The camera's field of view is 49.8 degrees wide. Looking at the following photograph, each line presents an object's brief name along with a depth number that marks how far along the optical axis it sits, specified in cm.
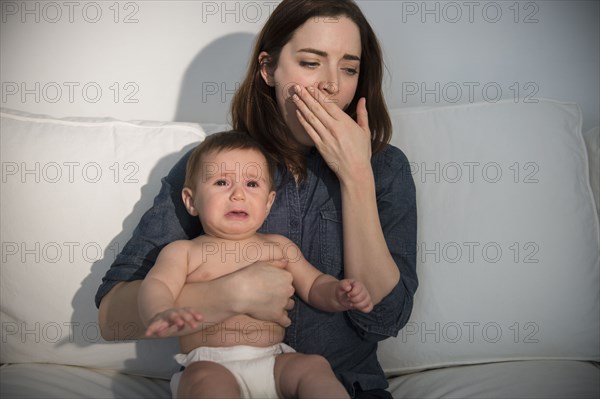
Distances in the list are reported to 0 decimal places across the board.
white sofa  175
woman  150
